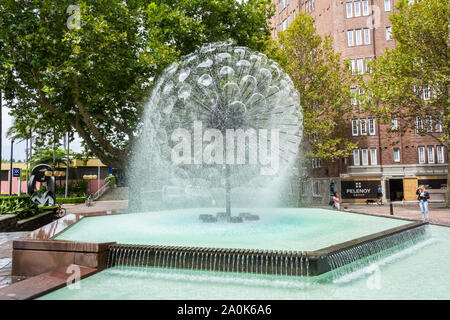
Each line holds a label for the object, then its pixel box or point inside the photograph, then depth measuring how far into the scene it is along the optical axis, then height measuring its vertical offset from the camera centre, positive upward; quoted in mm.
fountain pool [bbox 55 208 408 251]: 7124 -1391
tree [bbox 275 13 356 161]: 28438 +8262
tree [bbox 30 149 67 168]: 50375 +3390
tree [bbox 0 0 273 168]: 15289 +6201
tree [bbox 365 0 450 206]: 23359 +7859
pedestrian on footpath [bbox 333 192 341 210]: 19717 -1572
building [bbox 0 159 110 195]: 52531 +1130
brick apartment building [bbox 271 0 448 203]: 33500 +2628
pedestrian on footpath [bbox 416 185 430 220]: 16480 -1281
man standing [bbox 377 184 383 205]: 29781 -1845
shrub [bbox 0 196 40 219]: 14344 -1144
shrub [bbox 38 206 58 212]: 17447 -1447
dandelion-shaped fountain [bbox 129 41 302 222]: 10281 +2036
